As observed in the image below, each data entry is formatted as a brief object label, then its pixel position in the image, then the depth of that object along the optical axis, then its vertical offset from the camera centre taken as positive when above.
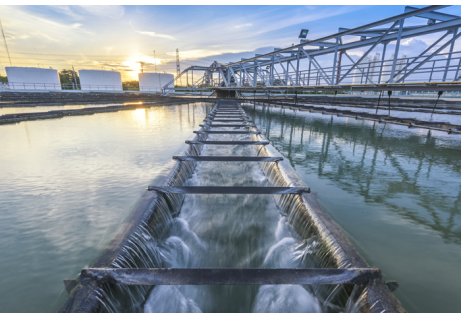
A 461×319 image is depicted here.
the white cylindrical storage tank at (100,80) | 47.97 +3.58
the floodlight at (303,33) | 17.19 +5.15
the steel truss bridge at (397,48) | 7.35 +2.49
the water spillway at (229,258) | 1.81 -1.83
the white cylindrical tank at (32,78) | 40.09 +3.18
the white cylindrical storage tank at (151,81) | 56.23 +4.03
